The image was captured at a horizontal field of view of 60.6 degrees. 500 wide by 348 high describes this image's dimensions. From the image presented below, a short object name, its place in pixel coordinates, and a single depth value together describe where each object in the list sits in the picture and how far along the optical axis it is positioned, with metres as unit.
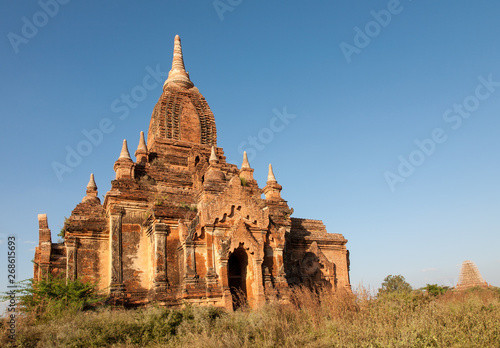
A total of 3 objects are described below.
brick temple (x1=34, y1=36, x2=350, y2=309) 15.58
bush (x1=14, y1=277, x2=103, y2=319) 12.77
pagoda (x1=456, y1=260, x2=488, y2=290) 35.45
